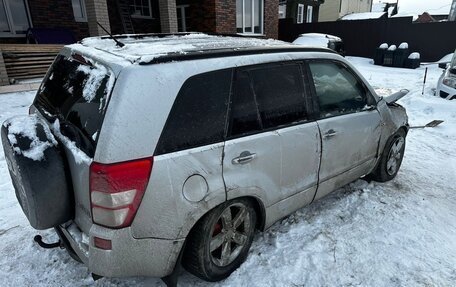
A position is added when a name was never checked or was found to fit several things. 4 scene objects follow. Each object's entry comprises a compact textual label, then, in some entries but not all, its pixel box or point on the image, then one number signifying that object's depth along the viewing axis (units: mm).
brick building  10992
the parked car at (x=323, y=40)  16219
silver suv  1898
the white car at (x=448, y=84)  7703
